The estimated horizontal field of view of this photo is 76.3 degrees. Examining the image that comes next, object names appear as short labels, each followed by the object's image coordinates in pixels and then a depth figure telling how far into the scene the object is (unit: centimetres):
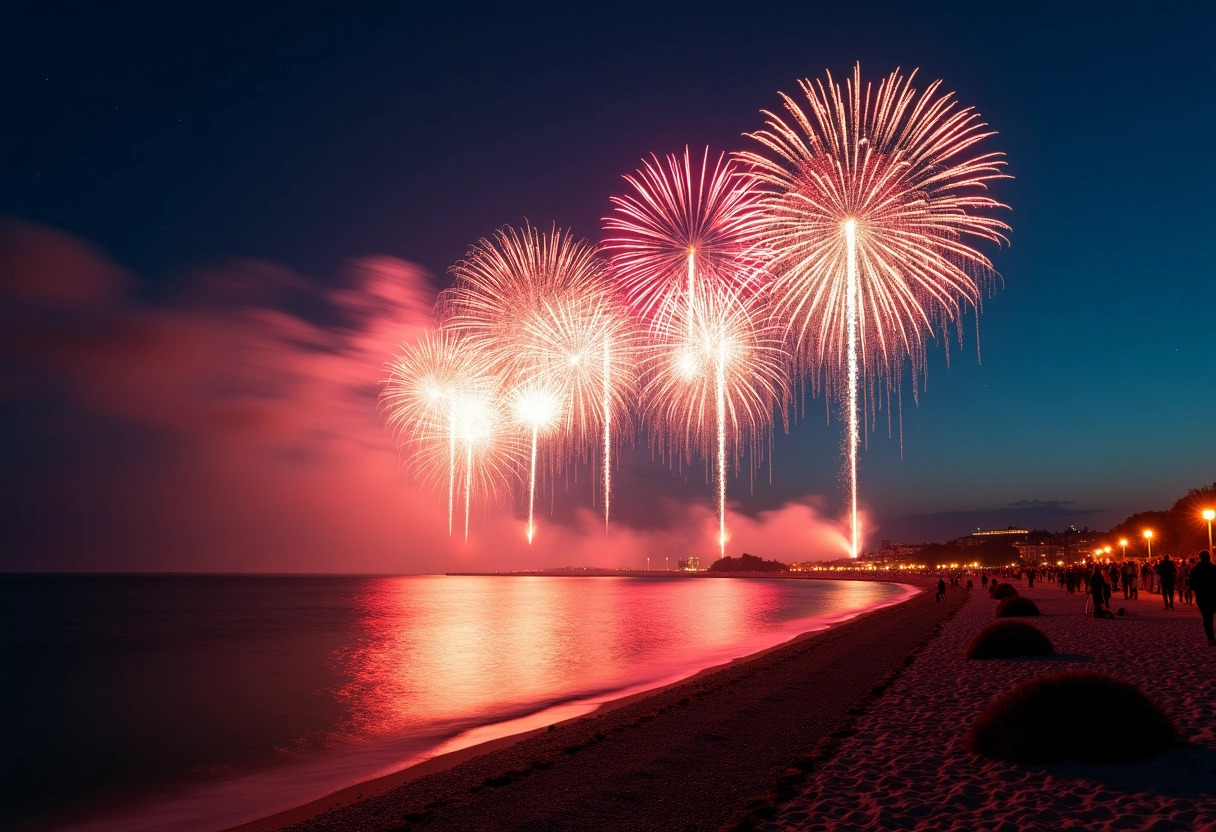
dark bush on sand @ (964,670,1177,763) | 970
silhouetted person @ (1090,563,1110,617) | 3086
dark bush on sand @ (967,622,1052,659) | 1997
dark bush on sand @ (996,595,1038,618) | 3262
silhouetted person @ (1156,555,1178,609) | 3212
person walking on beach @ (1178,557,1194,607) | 3801
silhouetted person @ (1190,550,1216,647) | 1944
